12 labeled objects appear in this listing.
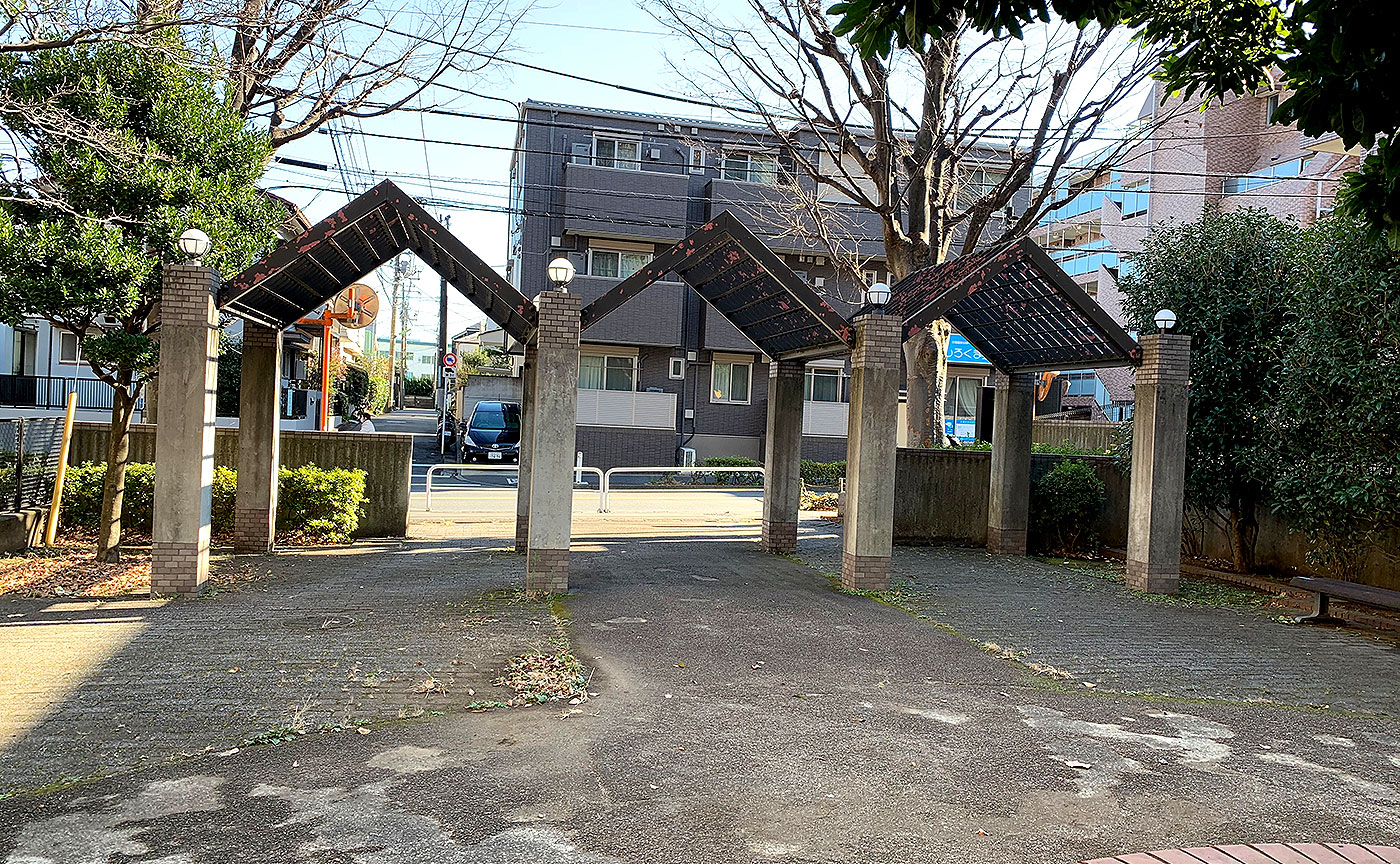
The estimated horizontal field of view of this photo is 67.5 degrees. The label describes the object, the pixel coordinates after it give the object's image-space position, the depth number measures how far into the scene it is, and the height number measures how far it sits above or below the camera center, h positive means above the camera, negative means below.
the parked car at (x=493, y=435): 30.31 -0.61
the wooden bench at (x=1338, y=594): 9.67 -1.37
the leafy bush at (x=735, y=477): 26.52 -1.34
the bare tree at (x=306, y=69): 13.02 +4.52
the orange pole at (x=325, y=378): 21.55 +0.61
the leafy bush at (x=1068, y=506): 15.30 -0.99
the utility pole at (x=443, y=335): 38.59 +3.14
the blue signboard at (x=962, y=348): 24.33 +2.36
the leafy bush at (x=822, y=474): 27.22 -1.21
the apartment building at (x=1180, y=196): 31.06 +8.79
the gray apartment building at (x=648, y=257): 28.02 +4.32
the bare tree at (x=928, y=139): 17.47 +5.13
